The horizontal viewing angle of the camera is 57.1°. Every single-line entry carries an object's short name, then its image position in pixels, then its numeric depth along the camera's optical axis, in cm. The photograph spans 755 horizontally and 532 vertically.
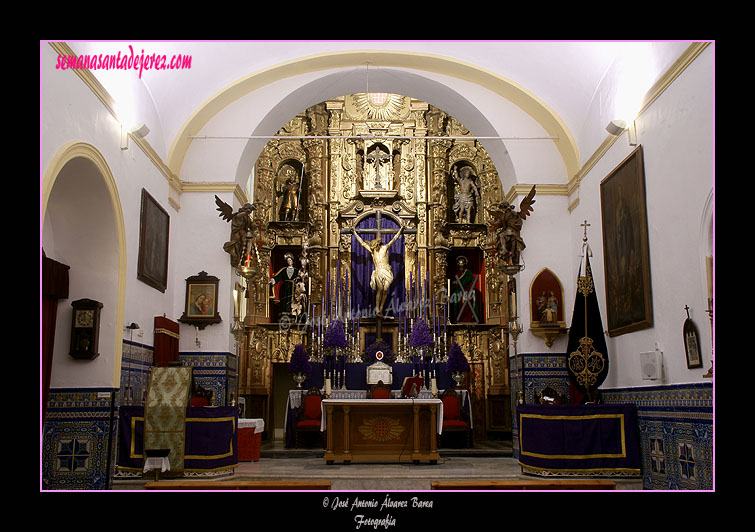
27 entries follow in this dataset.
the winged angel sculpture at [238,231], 1017
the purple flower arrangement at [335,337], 1248
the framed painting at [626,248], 785
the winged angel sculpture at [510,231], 1023
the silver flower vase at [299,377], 1242
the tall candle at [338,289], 1505
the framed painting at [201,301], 1012
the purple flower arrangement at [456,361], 1274
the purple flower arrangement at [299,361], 1231
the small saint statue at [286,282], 1538
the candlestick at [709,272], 619
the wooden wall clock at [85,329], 805
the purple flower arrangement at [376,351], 1316
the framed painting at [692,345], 649
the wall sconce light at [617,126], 832
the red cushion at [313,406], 1170
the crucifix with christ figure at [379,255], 1502
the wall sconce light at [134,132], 848
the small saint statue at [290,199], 1603
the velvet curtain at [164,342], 937
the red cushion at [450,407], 1185
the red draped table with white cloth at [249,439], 948
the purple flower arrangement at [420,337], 1268
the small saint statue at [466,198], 1608
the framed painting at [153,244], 905
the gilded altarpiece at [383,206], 1489
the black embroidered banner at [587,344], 855
